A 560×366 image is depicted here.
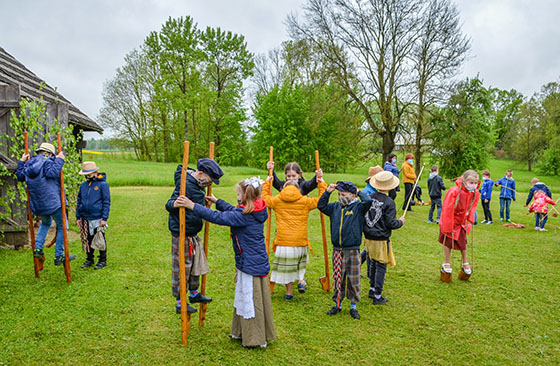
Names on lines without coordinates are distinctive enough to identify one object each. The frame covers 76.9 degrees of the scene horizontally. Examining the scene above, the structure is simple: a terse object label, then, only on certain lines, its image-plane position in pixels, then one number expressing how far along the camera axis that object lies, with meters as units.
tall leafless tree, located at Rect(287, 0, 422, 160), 21.98
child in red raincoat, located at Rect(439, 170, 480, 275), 6.51
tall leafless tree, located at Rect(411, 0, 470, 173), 21.23
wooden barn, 7.73
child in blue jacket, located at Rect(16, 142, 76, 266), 6.20
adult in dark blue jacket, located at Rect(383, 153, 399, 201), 12.03
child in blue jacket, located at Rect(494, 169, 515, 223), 13.30
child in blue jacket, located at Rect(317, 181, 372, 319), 5.11
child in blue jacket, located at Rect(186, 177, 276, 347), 4.08
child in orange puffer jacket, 5.43
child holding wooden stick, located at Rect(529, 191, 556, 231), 11.42
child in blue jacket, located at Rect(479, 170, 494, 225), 13.41
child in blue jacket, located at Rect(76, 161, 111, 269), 6.71
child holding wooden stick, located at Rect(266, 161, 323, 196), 5.50
